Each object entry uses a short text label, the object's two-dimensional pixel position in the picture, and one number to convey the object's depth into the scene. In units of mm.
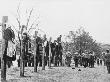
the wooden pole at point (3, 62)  16066
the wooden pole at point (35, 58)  24866
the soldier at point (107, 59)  25852
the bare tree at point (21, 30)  20594
